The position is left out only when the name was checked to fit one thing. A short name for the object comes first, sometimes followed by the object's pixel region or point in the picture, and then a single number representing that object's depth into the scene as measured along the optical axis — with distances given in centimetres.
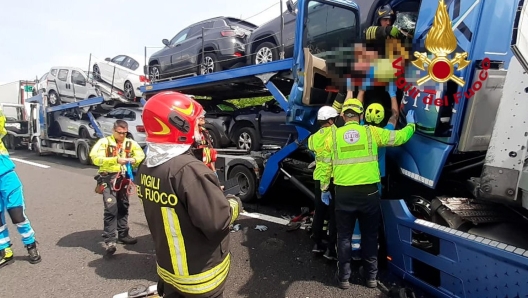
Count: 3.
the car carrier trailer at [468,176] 198
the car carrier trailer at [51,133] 1073
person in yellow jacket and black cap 397
